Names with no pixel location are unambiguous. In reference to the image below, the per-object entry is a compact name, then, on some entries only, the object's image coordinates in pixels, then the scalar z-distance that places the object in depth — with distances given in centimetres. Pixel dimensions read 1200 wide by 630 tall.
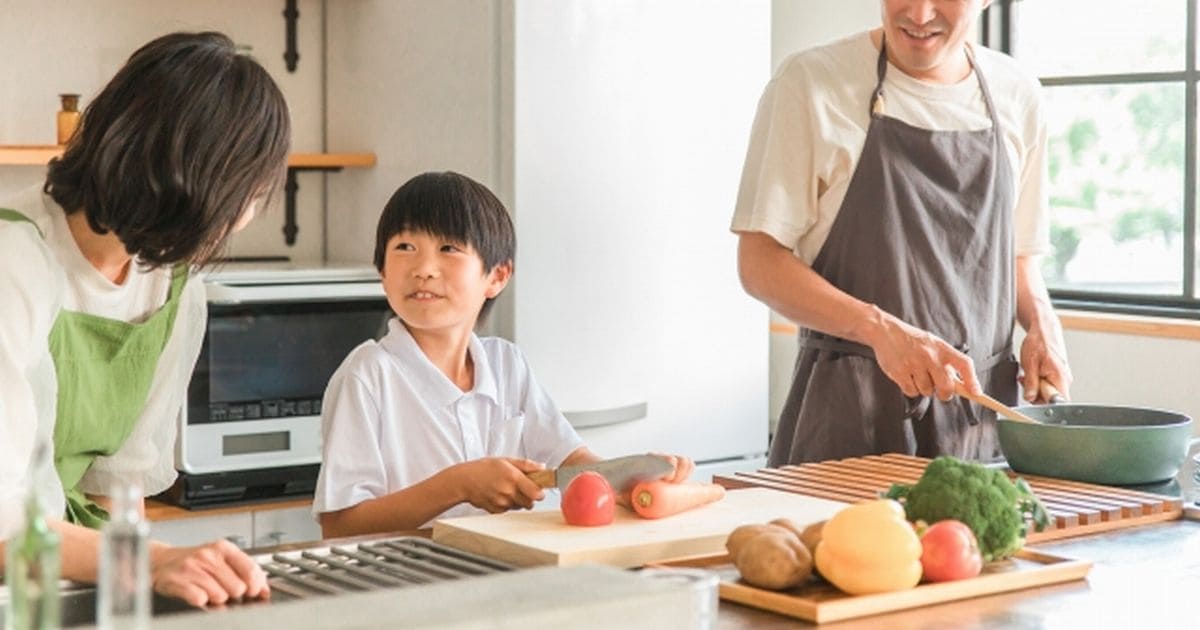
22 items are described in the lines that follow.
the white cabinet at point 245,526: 419
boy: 294
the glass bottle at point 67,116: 443
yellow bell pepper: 229
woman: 239
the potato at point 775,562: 231
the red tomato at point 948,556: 235
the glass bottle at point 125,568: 160
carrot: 259
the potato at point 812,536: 235
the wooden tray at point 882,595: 228
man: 335
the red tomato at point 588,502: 255
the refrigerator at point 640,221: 446
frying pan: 294
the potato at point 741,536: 237
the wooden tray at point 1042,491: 271
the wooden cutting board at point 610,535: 245
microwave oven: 422
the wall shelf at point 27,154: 430
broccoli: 243
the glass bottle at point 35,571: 166
